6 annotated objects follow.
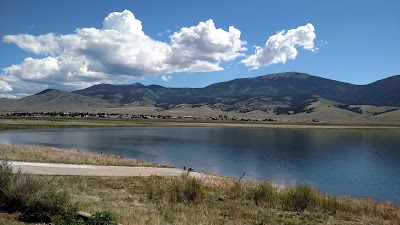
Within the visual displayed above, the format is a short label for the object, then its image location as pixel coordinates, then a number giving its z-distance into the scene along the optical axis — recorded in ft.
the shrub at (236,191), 74.54
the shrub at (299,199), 68.23
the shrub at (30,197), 43.55
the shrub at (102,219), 37.96
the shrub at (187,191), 68.59
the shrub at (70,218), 38.14
